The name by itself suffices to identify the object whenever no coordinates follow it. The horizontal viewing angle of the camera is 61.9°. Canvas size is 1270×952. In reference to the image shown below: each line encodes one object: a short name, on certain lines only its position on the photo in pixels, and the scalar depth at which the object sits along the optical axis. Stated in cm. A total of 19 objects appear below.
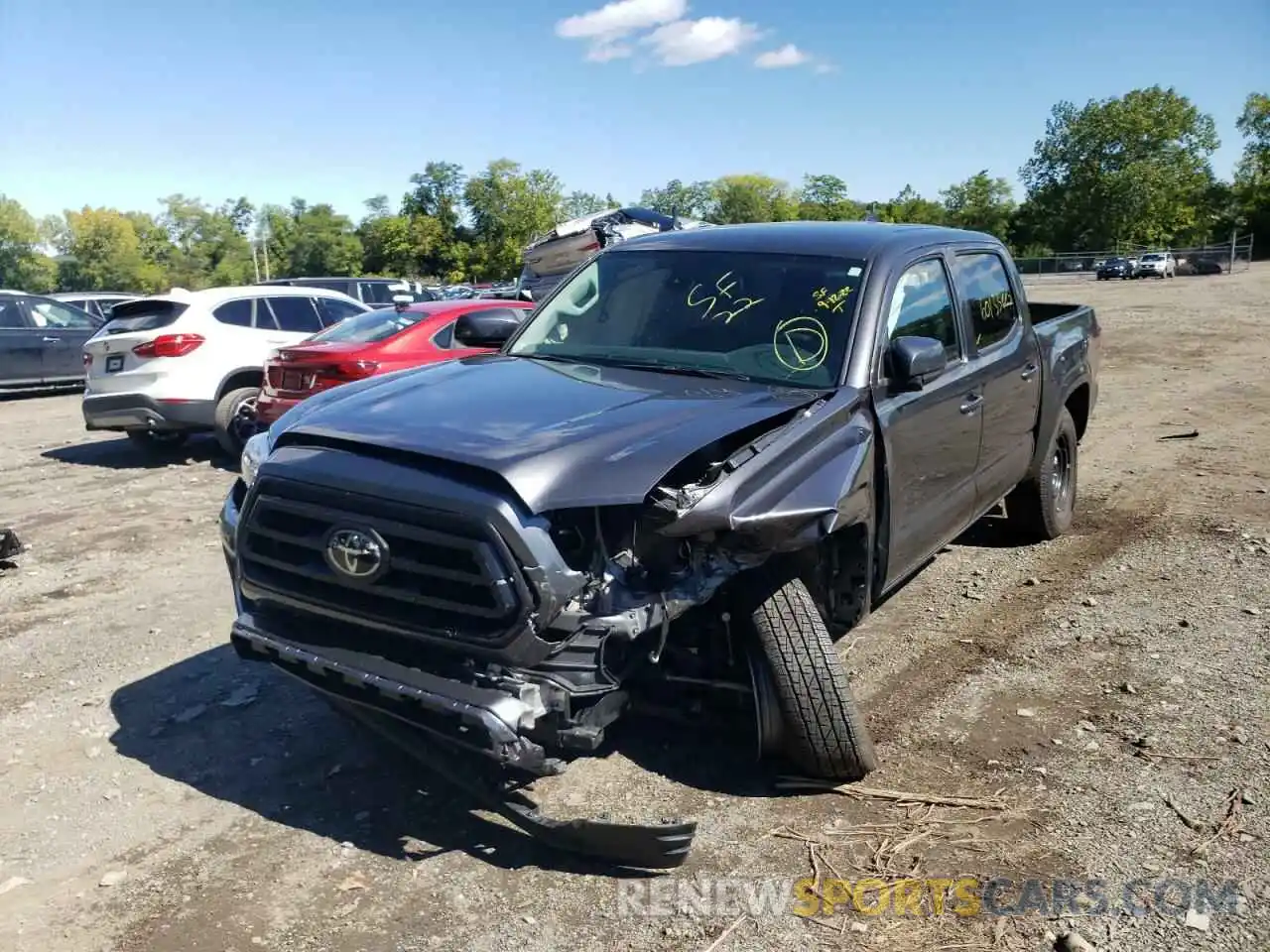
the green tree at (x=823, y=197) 10063
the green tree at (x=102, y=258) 9619
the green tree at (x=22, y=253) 9446
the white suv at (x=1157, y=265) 4997
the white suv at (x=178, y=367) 1010
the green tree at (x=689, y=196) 11900
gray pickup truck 305
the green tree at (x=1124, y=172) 8194
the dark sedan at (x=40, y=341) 1602
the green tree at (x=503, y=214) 8294
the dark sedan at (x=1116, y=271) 5025
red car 882
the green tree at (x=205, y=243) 10419
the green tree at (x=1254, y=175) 7162
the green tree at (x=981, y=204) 8656
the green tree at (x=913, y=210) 8457
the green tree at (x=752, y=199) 11600
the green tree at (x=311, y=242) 9396
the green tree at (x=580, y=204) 9622
